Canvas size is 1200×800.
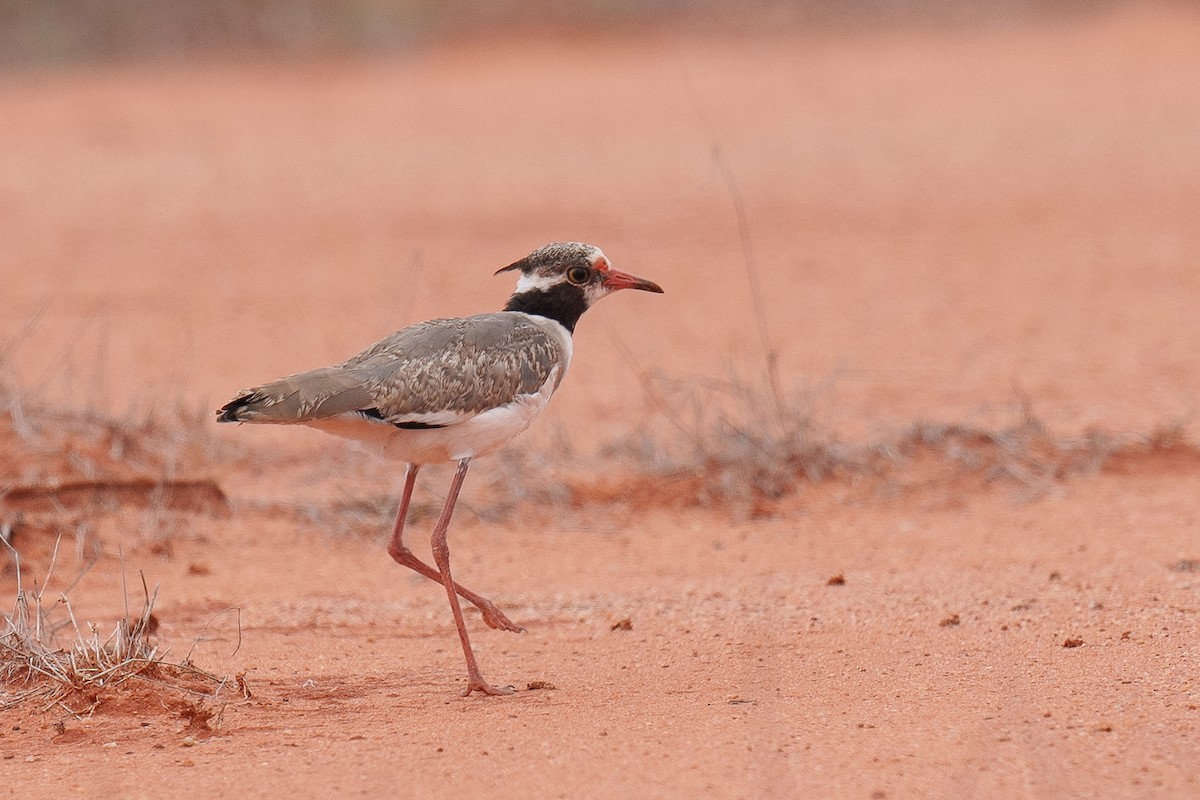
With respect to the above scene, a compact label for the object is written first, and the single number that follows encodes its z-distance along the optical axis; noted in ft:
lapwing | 37.04
